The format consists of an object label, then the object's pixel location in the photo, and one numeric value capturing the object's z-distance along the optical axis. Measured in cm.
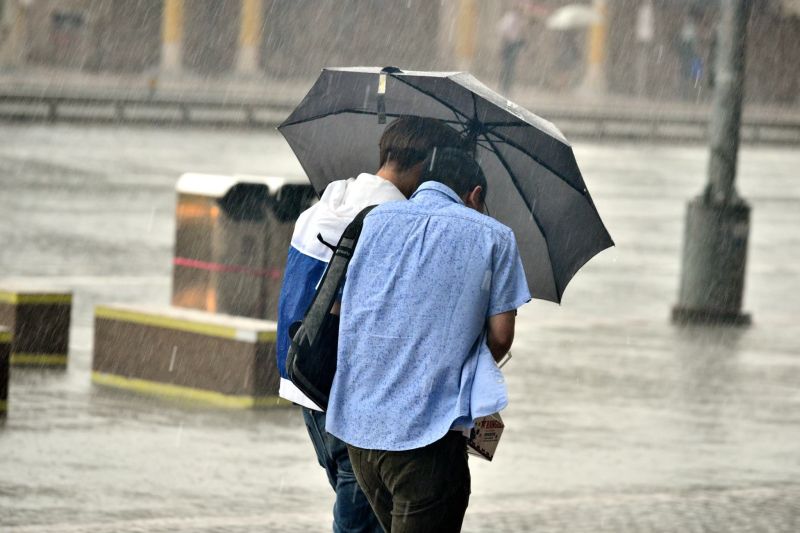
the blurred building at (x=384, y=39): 5219
